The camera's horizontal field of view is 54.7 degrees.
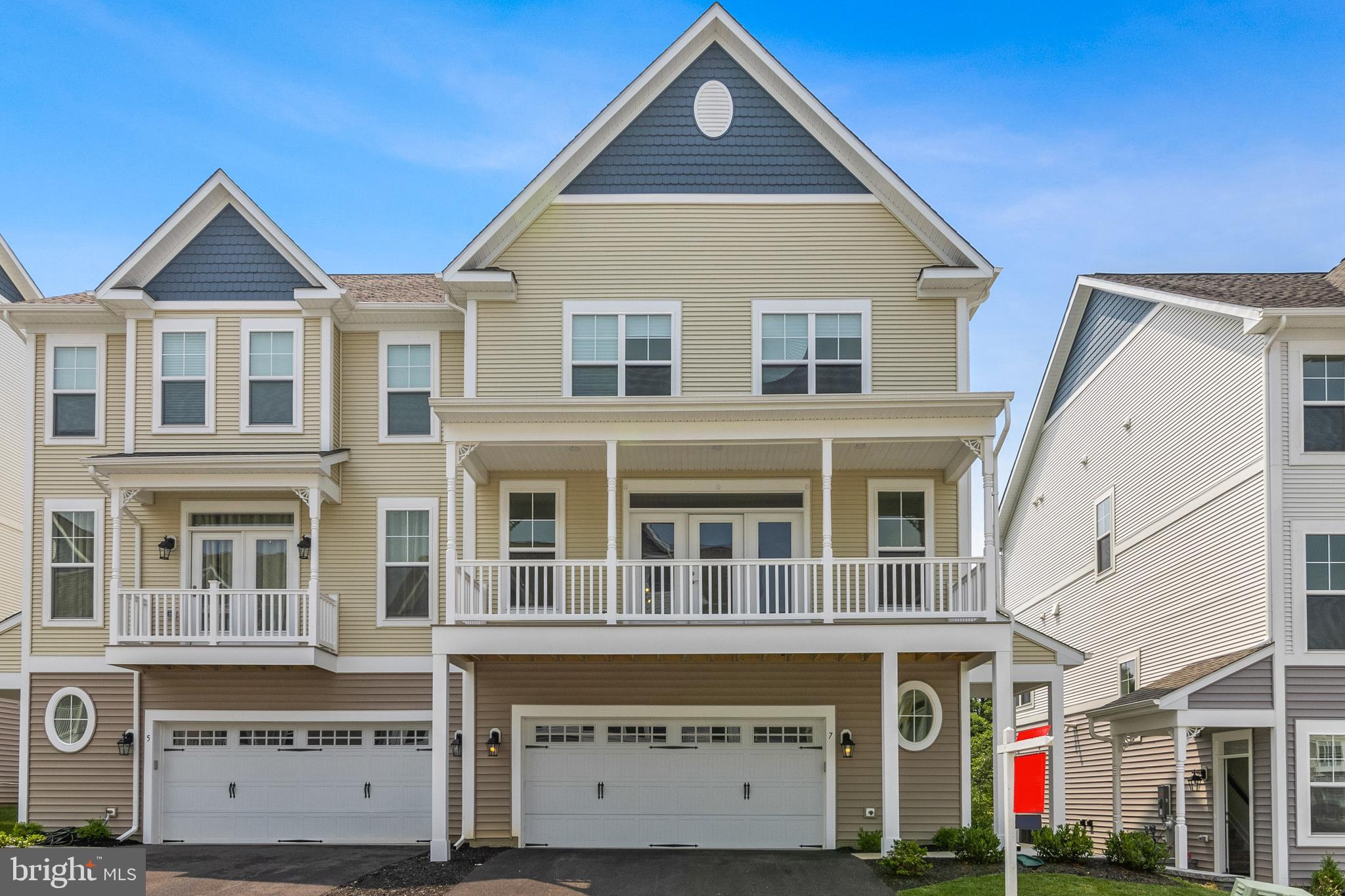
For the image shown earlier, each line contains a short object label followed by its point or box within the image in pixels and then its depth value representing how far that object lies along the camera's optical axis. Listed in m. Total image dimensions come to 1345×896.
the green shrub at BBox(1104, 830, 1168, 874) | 16.17
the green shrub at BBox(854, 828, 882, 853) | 17.50
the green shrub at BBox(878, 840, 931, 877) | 15.52
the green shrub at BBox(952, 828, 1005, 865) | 16.09
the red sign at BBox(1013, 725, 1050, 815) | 9.91
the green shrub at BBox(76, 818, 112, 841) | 18.44
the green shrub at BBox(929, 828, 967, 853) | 16.38
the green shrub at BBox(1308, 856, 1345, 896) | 16.84
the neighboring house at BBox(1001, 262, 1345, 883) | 17.72
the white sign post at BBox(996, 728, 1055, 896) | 10.32
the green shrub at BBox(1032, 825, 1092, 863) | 16.16
